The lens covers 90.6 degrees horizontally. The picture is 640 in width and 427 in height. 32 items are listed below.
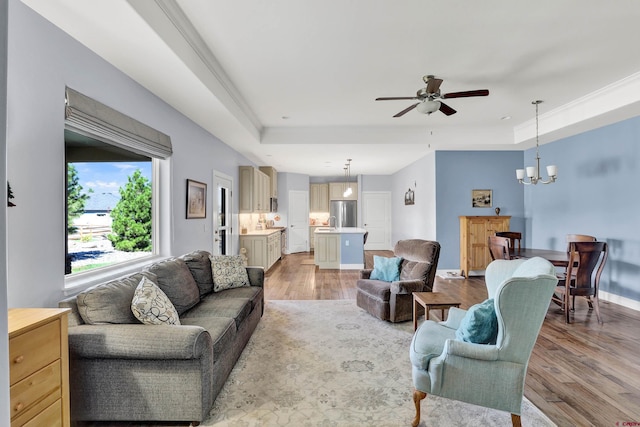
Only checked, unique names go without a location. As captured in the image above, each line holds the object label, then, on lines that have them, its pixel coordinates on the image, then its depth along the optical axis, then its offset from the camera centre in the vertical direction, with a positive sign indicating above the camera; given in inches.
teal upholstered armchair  66.9 -32.1
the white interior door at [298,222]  395.2 -7.9
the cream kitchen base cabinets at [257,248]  262.7 -26.4
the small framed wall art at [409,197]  318.3 +18.3
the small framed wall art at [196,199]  162.6 +9.6
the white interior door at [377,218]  418.3 -3.7
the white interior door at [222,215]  205.3 +1.1
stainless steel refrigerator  415.8 +5.9
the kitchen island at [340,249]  281.7 -29.8
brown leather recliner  143.3 -33.5
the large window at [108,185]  92.7 +11.7
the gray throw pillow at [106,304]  78.0 -22.0
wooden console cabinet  243.3 -16.6
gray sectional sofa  72.2 -34.8
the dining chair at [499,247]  171.3 -19.0
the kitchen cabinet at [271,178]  335.6 +42.6
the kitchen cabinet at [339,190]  417.4 +33.6
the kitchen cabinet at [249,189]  261.9 +22.6
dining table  148.4 -21.5
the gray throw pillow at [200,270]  129.6 -22.3
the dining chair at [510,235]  198.8 -13.5
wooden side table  116.8 -32.7
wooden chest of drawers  52.8 -26.9
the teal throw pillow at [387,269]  161.6 -28.1
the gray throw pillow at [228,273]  135.9 -24.8
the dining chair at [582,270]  146.1 -26.8
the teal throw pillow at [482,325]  73.7 -26.0
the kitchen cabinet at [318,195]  422.0 +27.6
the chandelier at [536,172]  179.0 +24.1
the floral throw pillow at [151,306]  82.0 -23.8
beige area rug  78.7 -50.2
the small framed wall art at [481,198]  257.0 +13.3
